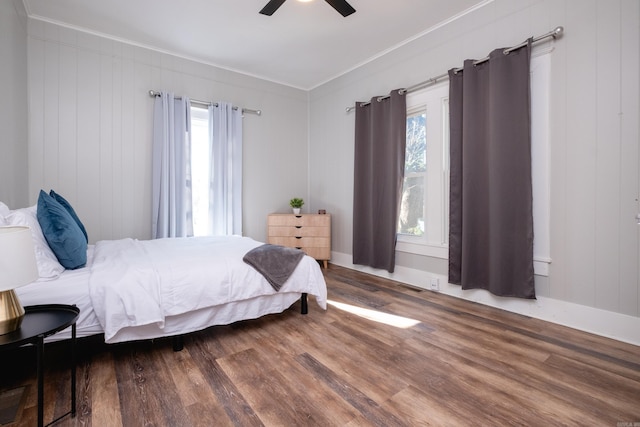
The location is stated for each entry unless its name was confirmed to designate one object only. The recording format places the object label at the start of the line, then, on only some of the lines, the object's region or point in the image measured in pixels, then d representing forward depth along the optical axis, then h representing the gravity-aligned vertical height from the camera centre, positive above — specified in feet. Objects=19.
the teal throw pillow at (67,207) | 8.07 +0.16
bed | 5.58 -1.52
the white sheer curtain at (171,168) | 11.82 +1.79
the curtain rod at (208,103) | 11.88 +4.74
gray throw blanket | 7.50 -1.21
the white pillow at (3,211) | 5.57 +0.03
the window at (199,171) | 13.08 +1.81
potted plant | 14.67 +0.50
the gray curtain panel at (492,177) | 8.21 +1.08
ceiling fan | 7.71 +5.34
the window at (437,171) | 8.12 +1.42
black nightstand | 3.67 -1.50
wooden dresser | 14.01 -0.86
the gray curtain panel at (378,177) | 11.62 +1.48
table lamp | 3.67 -0.70
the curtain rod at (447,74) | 7.76 +4.59
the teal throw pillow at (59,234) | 6.03 -0.42
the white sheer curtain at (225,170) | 13.23 +1.91
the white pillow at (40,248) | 5.54 -0.67
